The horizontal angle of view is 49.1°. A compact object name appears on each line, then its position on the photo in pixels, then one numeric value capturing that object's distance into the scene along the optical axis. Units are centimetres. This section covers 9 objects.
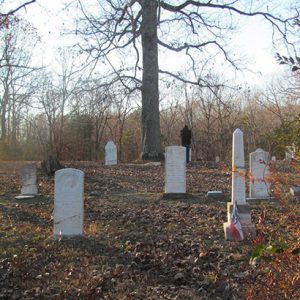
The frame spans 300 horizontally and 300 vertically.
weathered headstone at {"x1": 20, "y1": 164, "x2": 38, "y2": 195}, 849
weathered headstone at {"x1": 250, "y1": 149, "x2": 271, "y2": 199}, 749
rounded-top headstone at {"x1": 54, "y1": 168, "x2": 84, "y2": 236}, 522
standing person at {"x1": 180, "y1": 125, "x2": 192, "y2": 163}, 1587
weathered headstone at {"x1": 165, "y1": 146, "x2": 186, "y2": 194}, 789
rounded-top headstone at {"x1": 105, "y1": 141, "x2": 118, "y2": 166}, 1481
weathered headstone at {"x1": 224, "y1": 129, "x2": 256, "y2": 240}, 583
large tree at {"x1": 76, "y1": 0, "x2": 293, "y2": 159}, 1425
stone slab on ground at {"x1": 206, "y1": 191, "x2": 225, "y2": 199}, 766
